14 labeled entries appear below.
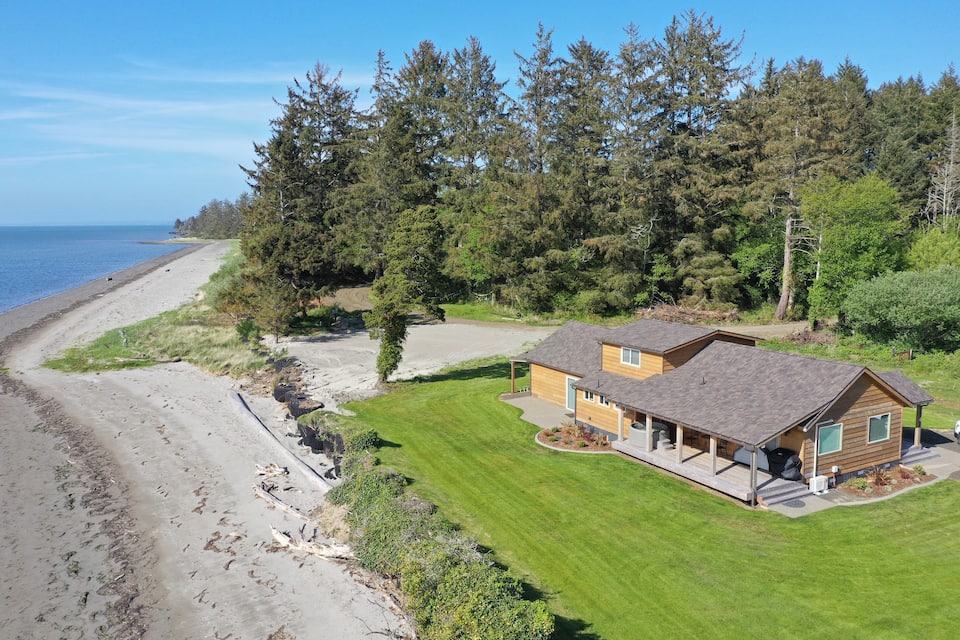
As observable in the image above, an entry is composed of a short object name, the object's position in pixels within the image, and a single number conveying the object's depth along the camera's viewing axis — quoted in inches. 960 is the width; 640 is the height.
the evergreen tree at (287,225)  1734.7
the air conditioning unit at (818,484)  748.6
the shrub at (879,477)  772.6
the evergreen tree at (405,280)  1213.7
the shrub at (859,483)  761.6
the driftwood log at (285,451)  835.4
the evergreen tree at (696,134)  1930.4
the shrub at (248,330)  1803.6
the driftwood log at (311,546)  642.2
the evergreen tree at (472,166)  2239.2
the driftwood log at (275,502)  747.4
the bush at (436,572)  447.8
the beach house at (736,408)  753.0
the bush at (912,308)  1355.8
